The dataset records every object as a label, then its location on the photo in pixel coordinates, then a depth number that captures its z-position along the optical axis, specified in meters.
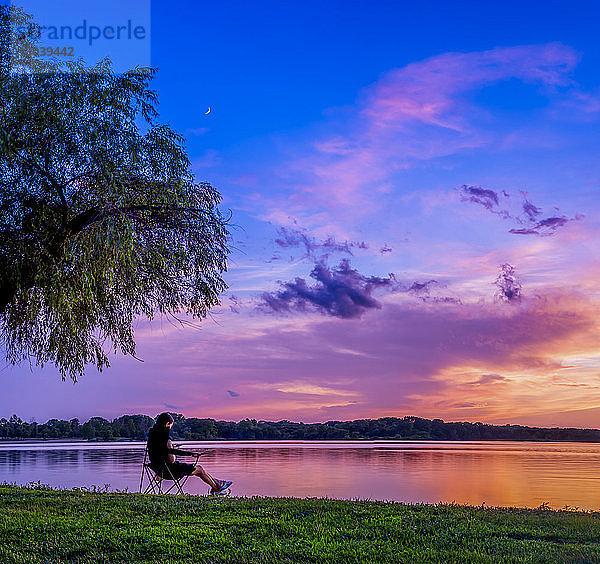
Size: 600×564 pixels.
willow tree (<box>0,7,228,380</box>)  13.09
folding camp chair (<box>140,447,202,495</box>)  15.07
